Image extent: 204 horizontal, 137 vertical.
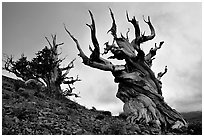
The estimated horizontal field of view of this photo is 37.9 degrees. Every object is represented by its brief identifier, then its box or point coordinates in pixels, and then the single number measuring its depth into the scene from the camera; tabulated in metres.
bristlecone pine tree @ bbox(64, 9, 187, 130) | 15.81
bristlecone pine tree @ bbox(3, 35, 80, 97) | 29.50
